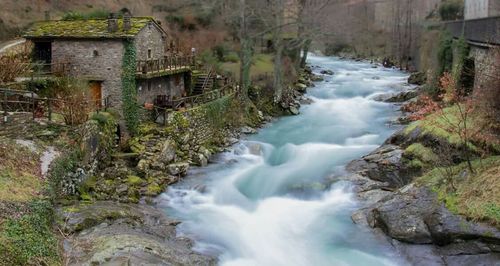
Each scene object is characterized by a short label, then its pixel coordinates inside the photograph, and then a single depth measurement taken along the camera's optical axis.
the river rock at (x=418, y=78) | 38.59
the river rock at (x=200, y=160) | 21.84
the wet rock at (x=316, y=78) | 42.97
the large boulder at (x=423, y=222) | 12.55
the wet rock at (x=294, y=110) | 32.19
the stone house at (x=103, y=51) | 22.58
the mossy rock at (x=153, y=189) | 18.20
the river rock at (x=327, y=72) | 47.16
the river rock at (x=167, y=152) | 20.67
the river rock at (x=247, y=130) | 27.33
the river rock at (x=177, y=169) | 20.17
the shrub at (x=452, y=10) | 46.66
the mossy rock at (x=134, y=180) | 18.56
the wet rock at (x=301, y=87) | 37.69
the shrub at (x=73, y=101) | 18.56
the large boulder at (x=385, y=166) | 18.34
